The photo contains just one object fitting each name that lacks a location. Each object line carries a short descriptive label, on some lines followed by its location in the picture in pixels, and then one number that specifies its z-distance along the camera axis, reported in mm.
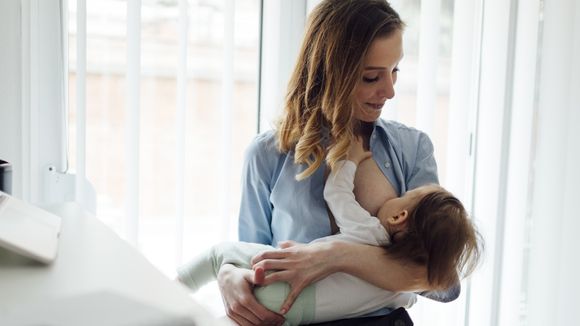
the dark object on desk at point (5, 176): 956
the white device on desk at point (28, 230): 414
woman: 1411
